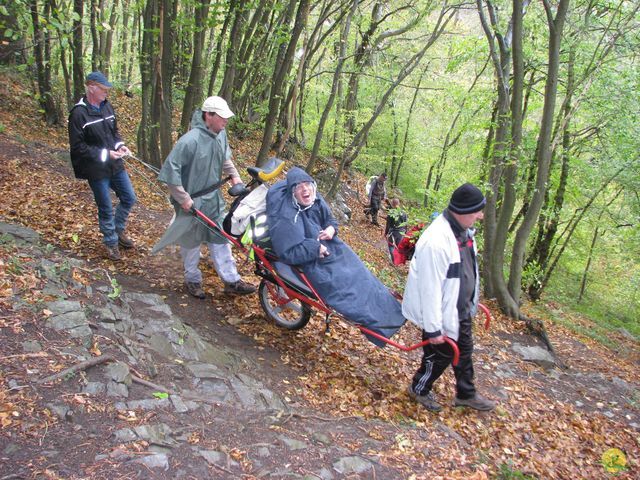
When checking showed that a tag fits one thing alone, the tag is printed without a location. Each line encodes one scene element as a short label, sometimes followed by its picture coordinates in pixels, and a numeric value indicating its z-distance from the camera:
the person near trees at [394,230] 12.37
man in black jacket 5.23
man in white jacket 4.05
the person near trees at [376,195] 17.36
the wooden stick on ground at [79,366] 3.10
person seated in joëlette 4.52
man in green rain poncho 4.99
